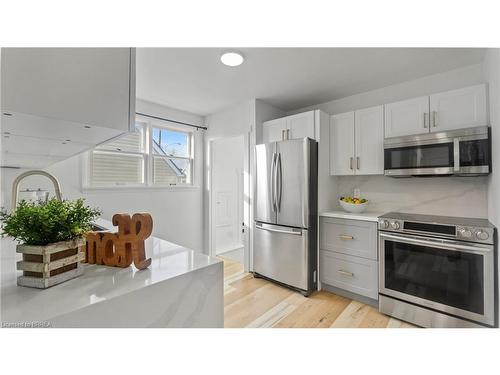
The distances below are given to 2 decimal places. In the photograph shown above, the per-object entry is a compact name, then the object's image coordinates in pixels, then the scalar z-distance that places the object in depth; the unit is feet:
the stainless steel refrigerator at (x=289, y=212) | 8.06
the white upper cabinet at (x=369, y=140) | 7.91
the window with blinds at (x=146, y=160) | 9.34
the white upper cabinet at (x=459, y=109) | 6.18
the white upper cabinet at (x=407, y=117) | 7.04
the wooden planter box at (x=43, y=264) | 2.17
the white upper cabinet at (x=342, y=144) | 8.61
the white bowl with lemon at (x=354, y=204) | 8.37
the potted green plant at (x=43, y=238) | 2.17
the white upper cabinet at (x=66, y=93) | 1.83
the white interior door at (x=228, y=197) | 13.10
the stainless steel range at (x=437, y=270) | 5.40
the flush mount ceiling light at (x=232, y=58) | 6.42
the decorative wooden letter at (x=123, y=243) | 2.78
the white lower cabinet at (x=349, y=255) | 7.32
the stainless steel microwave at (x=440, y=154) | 5.91
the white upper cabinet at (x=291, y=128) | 8.75
